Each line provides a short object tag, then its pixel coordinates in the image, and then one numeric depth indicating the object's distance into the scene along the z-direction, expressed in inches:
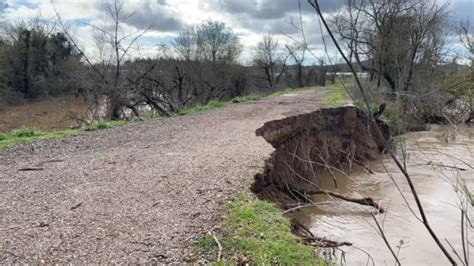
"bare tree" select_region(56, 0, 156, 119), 746.2
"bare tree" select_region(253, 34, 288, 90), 1731.1
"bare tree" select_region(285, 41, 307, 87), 1605.1
